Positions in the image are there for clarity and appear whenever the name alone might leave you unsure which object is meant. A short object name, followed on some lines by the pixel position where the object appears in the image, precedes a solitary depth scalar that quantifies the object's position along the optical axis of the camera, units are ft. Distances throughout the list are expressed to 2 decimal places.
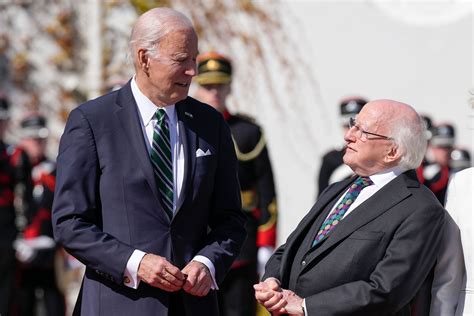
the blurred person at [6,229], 62.39
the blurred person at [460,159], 85.33
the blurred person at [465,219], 31.60
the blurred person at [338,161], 51.98
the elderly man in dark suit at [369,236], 30.50
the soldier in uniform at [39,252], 68.18
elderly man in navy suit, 31.24
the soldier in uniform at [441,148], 72.18
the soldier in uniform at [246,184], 49.73
